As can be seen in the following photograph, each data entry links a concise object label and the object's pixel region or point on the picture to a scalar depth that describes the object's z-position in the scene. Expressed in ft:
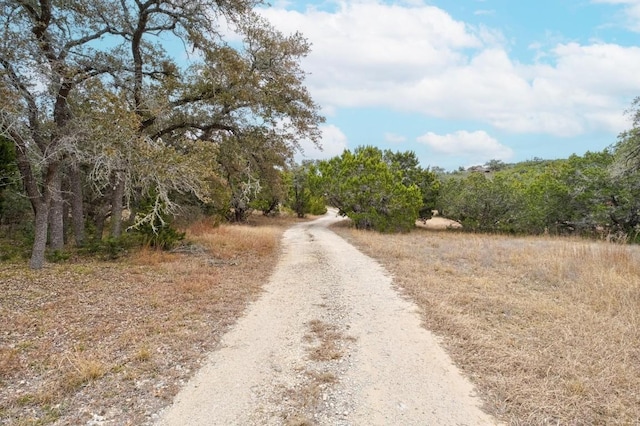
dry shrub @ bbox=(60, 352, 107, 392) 11.44
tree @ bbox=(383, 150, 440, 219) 93.86
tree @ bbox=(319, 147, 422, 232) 74.49
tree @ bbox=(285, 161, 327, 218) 111.14
